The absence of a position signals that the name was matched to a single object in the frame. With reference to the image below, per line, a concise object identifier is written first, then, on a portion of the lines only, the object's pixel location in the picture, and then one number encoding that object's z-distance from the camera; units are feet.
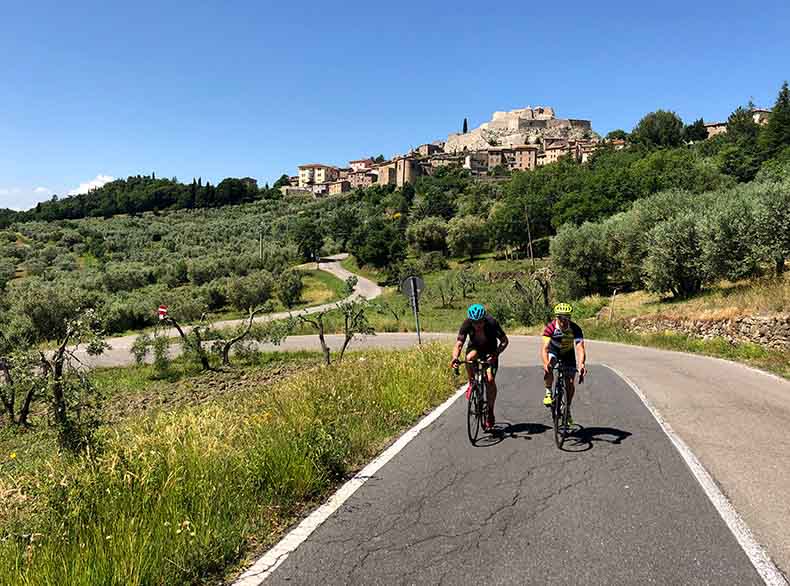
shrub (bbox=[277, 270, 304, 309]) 196.55
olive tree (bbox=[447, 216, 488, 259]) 270.05
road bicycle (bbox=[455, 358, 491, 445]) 22.19
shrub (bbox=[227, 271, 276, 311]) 186.80
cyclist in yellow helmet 22.49
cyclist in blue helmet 23.12
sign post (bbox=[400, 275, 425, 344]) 50.78
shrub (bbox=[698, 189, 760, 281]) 90.58
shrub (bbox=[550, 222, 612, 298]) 148.36
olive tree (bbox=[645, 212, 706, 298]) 99.60
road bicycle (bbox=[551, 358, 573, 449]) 21.25
